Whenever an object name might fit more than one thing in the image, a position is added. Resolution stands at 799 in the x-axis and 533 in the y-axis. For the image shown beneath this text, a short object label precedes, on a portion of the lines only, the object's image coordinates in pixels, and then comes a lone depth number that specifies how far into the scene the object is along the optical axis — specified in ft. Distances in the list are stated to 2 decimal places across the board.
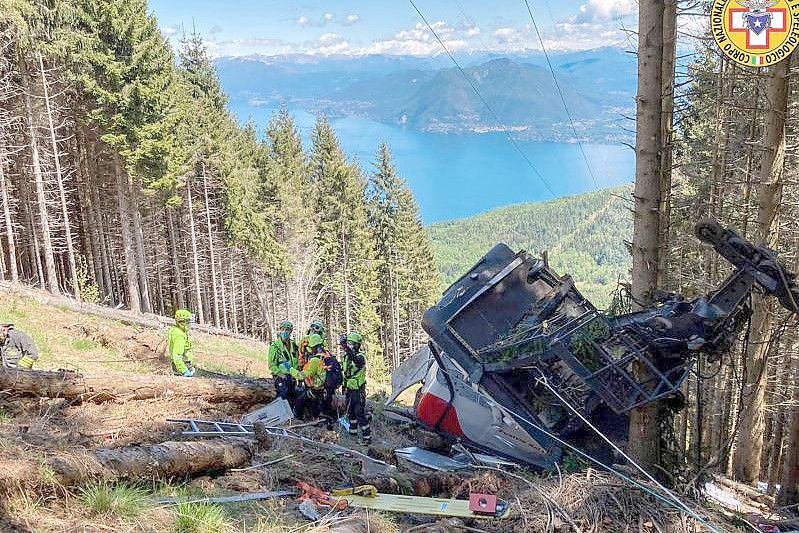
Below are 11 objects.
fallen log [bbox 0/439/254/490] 13.19
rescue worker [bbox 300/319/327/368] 30.30
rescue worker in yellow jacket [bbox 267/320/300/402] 30.60
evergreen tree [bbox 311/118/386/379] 120.57
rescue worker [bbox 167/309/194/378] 31.58
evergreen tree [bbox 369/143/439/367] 126.41
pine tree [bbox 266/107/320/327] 113.91
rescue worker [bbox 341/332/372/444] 28.81
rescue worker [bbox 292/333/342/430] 29.60
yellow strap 16.79
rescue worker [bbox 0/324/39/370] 29.45
